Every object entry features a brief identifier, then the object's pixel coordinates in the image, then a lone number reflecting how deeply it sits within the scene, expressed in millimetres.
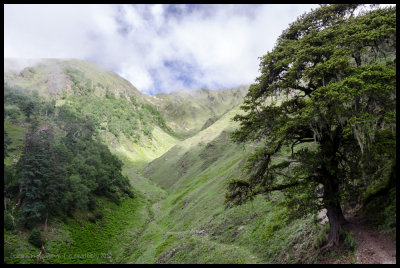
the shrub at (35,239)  43562
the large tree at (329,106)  12180
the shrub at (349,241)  13931
